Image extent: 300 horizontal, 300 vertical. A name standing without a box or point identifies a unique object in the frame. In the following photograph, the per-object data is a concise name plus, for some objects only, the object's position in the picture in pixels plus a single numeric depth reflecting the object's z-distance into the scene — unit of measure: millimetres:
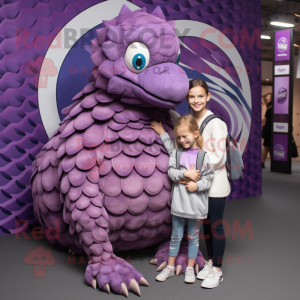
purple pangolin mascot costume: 1924
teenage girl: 2029
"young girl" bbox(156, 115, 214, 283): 1974
